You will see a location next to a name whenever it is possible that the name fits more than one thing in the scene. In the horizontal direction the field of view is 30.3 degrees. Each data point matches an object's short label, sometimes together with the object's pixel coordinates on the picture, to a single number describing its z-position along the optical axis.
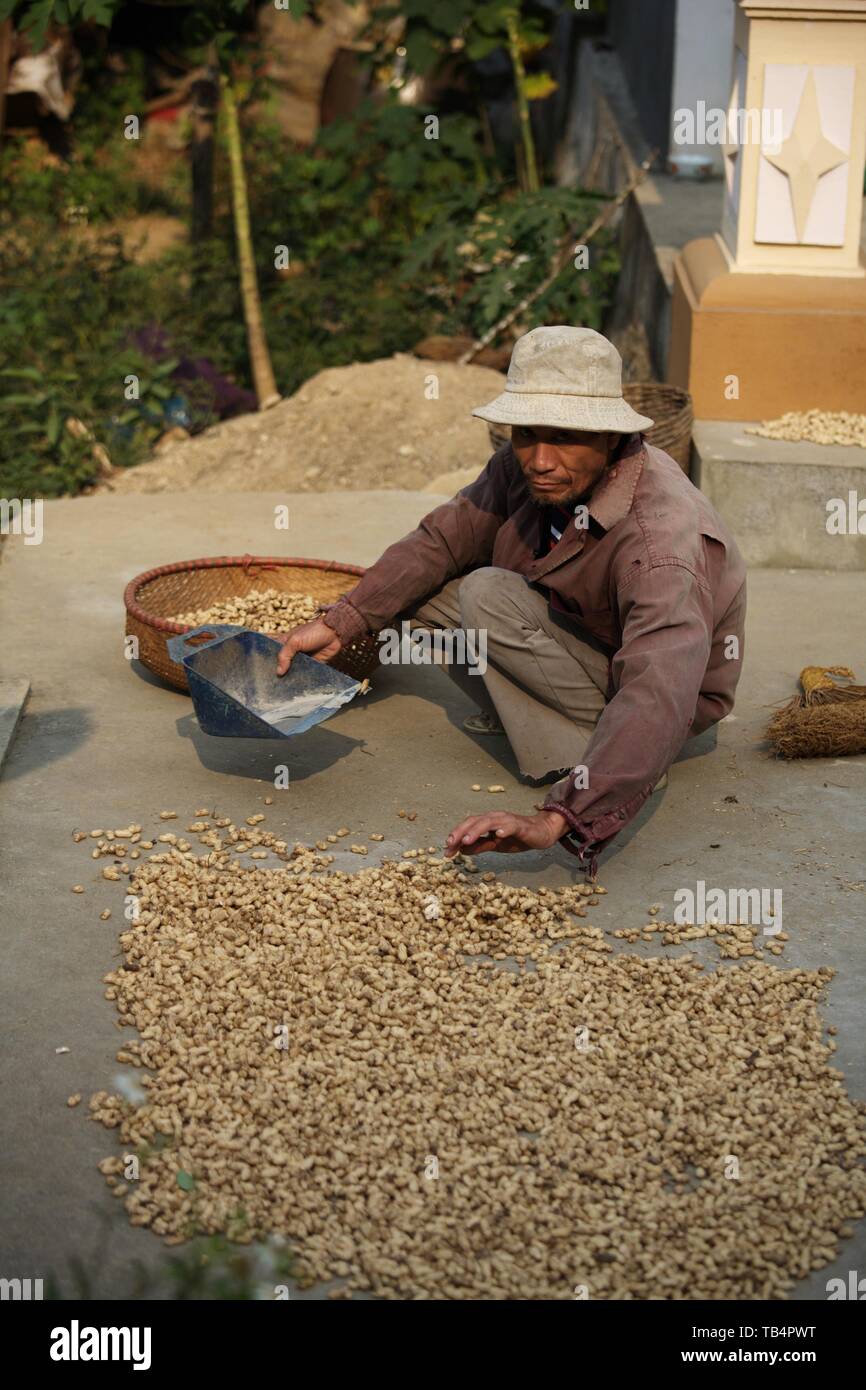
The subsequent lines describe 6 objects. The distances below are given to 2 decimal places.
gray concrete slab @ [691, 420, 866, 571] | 5.50
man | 3.25
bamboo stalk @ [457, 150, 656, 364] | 8.04
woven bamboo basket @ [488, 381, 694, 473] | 5.51
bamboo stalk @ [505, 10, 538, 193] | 9.30
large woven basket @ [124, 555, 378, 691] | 4.83
